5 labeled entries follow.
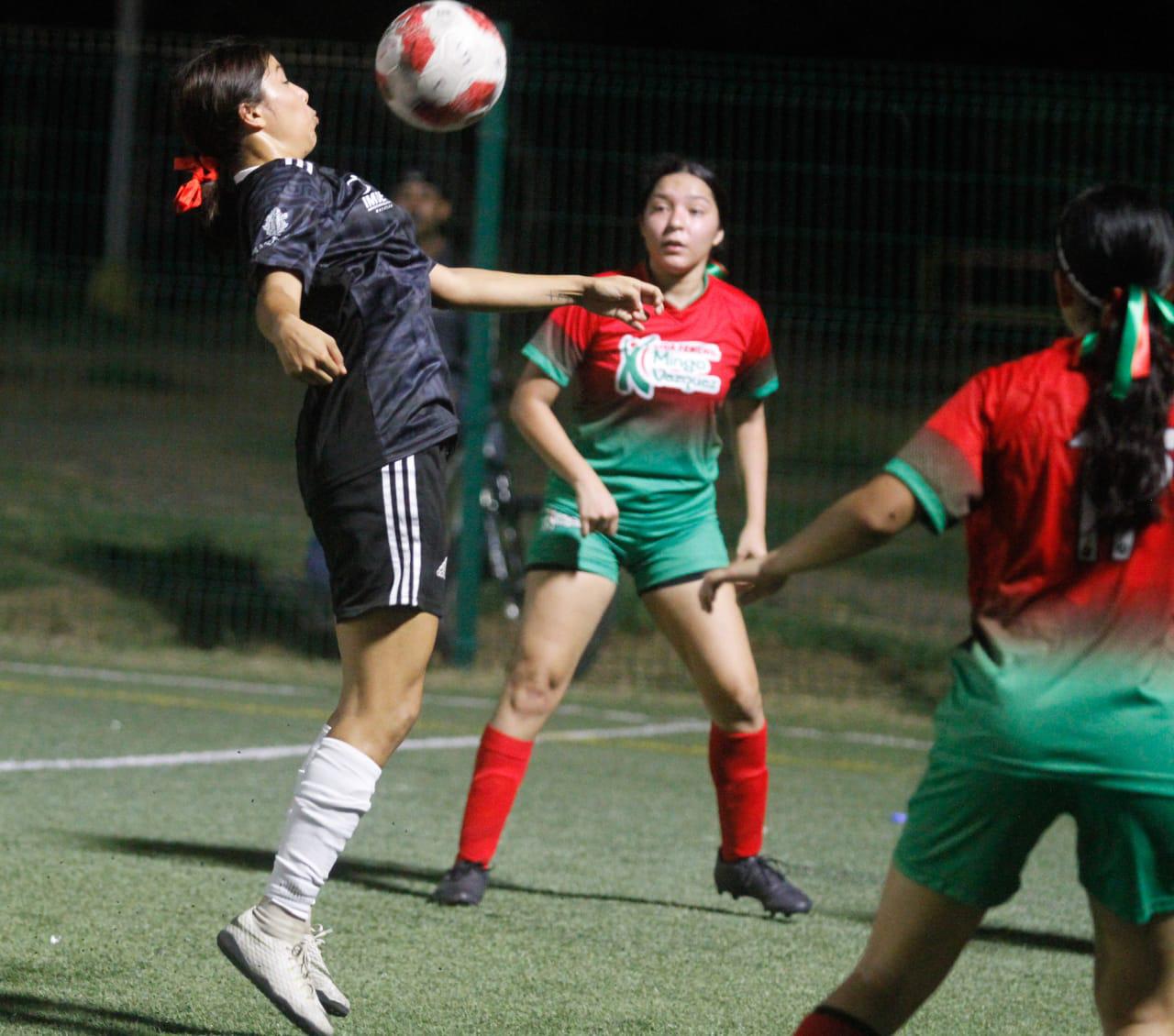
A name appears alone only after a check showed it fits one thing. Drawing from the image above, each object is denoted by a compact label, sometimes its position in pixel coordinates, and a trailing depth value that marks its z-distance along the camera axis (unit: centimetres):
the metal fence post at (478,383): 2012
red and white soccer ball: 827
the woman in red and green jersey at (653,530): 1040
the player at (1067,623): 540
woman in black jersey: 730
